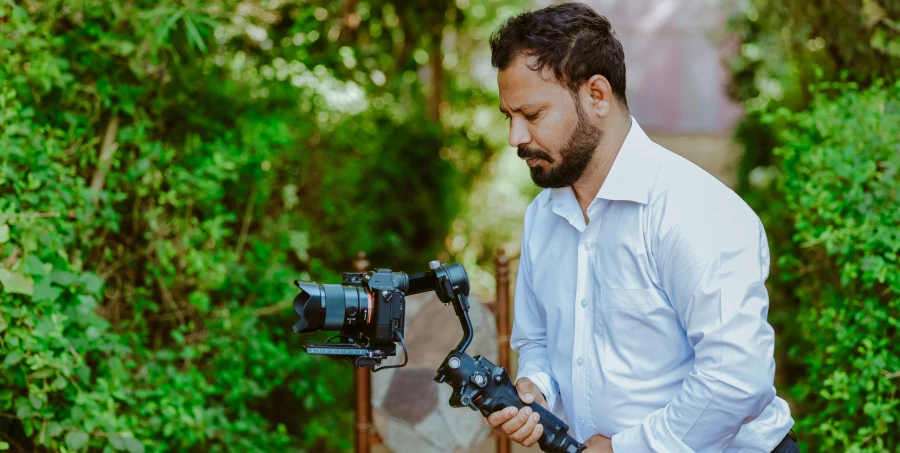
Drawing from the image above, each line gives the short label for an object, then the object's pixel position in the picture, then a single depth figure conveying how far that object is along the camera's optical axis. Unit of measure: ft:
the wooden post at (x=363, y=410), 11.16
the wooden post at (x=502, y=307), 11.80
